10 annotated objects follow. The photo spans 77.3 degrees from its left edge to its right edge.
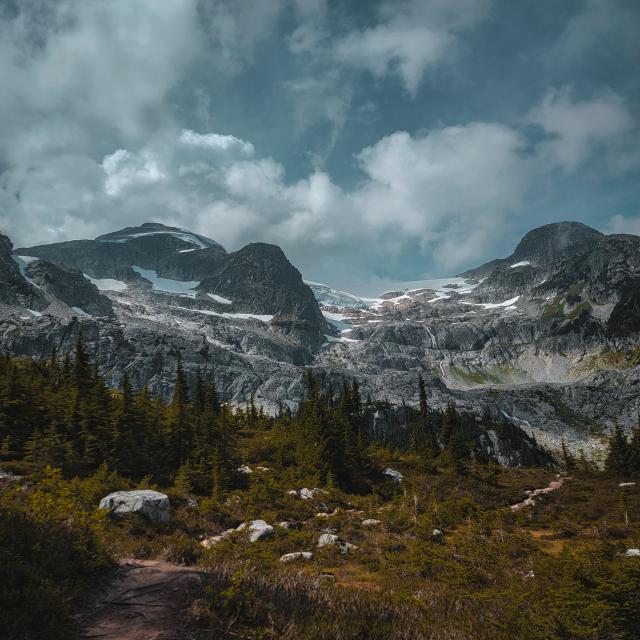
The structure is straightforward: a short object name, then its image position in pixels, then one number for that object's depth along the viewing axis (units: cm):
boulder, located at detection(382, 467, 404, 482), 3816
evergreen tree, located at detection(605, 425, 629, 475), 5661
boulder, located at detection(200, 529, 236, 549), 1539
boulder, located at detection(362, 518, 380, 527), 2280
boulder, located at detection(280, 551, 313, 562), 1550
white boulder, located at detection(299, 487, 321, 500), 2776
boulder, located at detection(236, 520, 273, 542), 1766
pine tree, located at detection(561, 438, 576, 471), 7390
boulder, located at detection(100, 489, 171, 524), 1576
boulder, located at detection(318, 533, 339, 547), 1795
